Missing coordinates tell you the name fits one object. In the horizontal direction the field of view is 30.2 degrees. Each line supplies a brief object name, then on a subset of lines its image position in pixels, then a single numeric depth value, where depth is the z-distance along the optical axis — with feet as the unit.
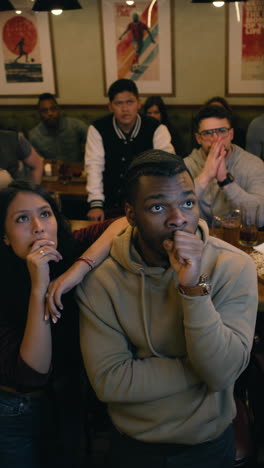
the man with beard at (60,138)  17.12
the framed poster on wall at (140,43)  17.69
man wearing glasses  8.87
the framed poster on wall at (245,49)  16.61
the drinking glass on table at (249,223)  7.57
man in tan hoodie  4.28
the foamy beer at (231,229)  7.77
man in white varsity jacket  11.27
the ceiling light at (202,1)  10.16
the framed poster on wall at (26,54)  19.35
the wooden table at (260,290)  6.19
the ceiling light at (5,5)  11.43
